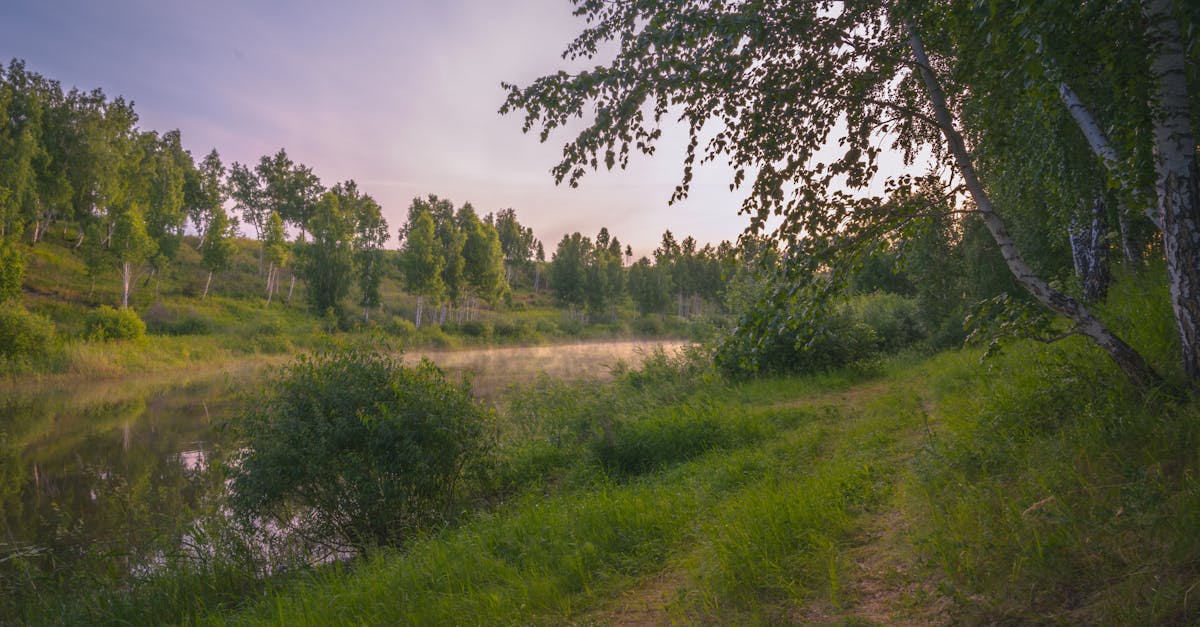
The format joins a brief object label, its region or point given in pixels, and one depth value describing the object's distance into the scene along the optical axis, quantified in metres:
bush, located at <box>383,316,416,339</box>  43.69
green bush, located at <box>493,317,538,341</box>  53.81
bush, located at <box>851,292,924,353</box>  20.45
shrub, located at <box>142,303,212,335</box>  36.44
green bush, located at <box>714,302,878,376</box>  14.79
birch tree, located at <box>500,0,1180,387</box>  4.41
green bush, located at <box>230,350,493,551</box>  6.89
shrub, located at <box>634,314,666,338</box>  72.75
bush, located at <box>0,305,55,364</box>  24.80
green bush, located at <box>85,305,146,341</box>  30.22
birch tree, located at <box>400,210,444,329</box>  47.62
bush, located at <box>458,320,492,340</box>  51.88
